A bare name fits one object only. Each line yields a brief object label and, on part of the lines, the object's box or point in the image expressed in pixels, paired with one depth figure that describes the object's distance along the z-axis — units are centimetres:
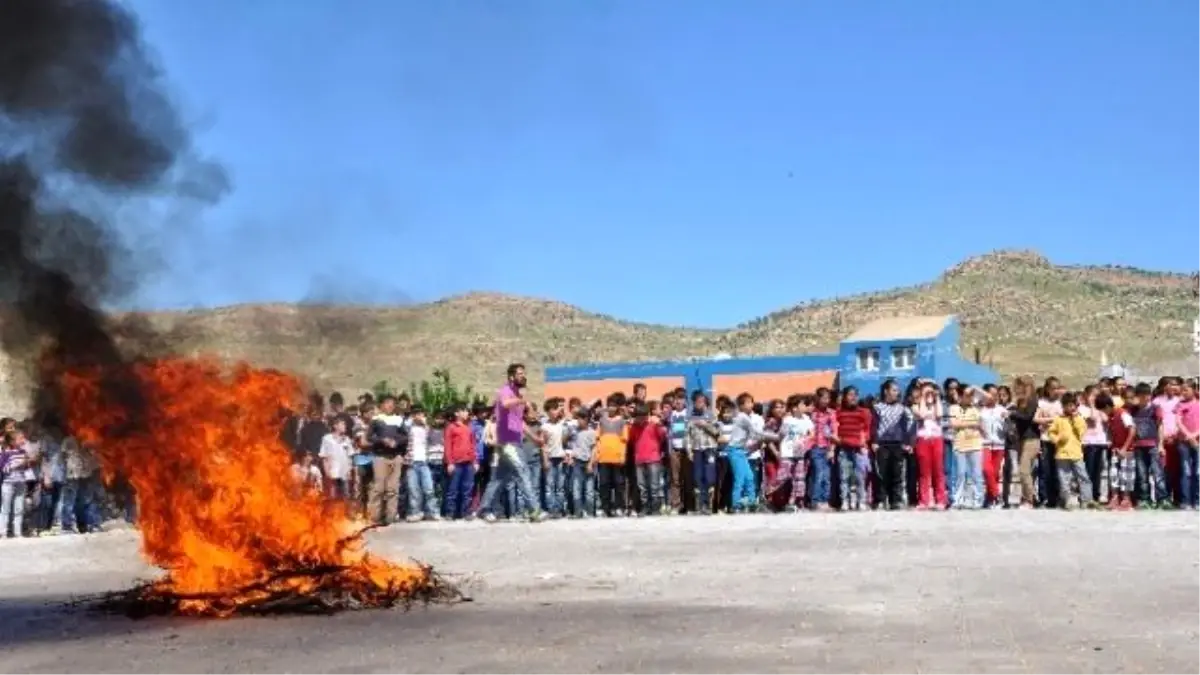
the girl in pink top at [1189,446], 1938
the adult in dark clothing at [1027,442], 2038
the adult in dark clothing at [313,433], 1607
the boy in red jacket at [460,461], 2058
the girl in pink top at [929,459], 2009
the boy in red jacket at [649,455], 2081
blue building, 5497
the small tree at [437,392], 4156
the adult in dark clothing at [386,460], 2034
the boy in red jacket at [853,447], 2019
